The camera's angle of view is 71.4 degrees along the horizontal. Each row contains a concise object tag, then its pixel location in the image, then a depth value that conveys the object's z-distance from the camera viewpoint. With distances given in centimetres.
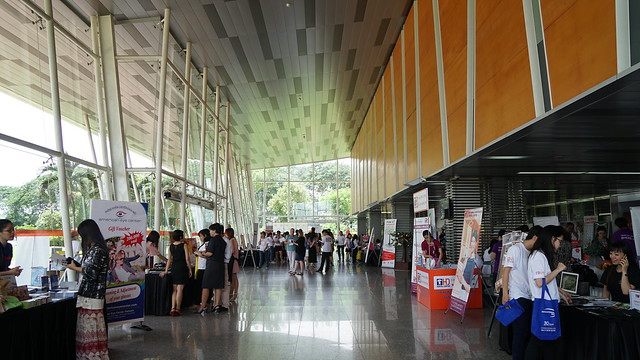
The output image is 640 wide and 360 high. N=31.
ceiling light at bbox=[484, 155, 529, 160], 676
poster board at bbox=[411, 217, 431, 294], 851
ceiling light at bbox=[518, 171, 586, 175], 872
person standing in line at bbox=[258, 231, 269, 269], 1680
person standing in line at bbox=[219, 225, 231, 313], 759
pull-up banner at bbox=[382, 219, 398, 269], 1506
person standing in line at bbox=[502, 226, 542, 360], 387
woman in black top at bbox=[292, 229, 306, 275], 1364
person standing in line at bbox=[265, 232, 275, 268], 1730
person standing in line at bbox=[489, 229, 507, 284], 755
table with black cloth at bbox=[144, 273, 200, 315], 723
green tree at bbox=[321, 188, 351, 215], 3136
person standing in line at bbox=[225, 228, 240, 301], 841
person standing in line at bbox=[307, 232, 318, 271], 1634
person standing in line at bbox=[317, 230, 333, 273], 1522
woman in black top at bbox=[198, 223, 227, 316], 732
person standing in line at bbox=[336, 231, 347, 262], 2064
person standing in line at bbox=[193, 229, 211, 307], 792
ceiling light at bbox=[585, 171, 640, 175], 908
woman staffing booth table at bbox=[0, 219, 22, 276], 452
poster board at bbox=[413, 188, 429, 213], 828
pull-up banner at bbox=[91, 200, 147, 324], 571
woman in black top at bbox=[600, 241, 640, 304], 436
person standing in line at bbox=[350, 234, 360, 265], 2070
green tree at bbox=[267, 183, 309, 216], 3092
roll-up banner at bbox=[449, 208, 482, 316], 654
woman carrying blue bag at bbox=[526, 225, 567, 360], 362
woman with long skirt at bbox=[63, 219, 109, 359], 444
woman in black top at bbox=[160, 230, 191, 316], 719
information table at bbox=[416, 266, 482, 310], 750
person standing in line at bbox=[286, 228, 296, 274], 1444
